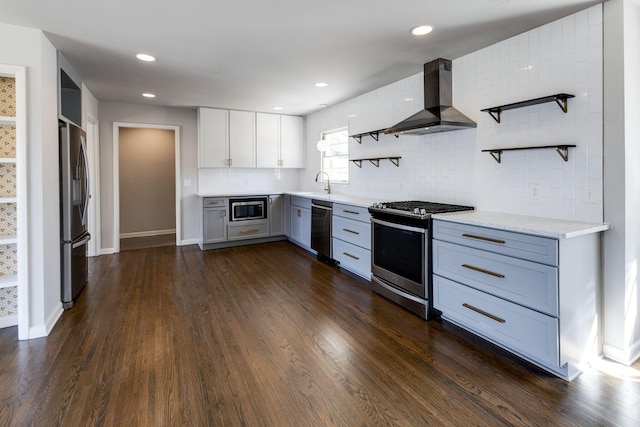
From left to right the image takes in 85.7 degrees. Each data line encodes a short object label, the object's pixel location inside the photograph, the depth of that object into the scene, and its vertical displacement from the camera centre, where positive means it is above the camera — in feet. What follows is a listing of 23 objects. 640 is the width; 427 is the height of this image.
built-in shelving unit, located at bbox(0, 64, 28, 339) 8.27 +0.12
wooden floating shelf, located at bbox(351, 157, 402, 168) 13.58 +1.73
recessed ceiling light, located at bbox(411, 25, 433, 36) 8.66 +4.39
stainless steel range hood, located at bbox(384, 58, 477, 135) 9.92 +2.84
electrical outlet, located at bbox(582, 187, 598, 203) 7.55 +0.13
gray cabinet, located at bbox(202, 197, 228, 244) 17.98 -0.92
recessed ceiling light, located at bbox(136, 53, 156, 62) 10.57 +4.54
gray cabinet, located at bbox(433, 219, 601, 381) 6.56 -1.91
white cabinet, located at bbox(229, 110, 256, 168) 19.08 +3.56
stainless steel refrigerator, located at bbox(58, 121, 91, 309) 10.00 -0.08
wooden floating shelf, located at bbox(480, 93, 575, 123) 7.83 +2.38
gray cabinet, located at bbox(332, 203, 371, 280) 12.48 -1.40
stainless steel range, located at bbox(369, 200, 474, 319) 9.45 -1.48
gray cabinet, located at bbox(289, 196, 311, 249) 17.37 -1.00
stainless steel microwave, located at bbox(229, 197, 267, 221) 18.63 -0.31
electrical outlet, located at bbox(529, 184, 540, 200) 8.69 +0.24
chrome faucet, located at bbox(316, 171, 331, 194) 18.53 +0.83
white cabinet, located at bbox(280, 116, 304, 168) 20.58 +3.66
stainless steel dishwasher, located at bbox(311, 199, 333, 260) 14.98 -1.15
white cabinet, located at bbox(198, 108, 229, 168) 18.33 +3.49
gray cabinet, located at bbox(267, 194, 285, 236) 19.69 -0.68
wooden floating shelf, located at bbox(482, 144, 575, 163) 7.96 +1.28
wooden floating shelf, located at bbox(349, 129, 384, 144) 14.20 +2.88
